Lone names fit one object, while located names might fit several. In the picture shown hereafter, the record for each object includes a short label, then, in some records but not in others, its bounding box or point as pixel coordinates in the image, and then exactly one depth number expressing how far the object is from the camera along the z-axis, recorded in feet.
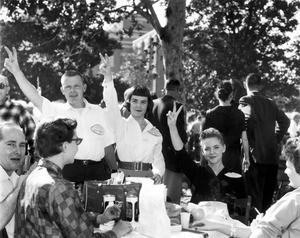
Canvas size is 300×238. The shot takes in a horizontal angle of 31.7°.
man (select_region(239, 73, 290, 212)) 20.31
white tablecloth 9.64
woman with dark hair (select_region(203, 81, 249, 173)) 18.60
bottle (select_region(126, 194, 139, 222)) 9.93
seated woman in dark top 12.83
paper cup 10.30
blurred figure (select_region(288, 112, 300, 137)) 34.53
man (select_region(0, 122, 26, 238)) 10.20
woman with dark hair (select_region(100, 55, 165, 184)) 14.19
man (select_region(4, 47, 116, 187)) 13.44
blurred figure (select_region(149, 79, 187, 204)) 18.60
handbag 10.05
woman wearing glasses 7.80
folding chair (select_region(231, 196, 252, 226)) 12.32
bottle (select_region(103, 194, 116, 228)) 9.91
